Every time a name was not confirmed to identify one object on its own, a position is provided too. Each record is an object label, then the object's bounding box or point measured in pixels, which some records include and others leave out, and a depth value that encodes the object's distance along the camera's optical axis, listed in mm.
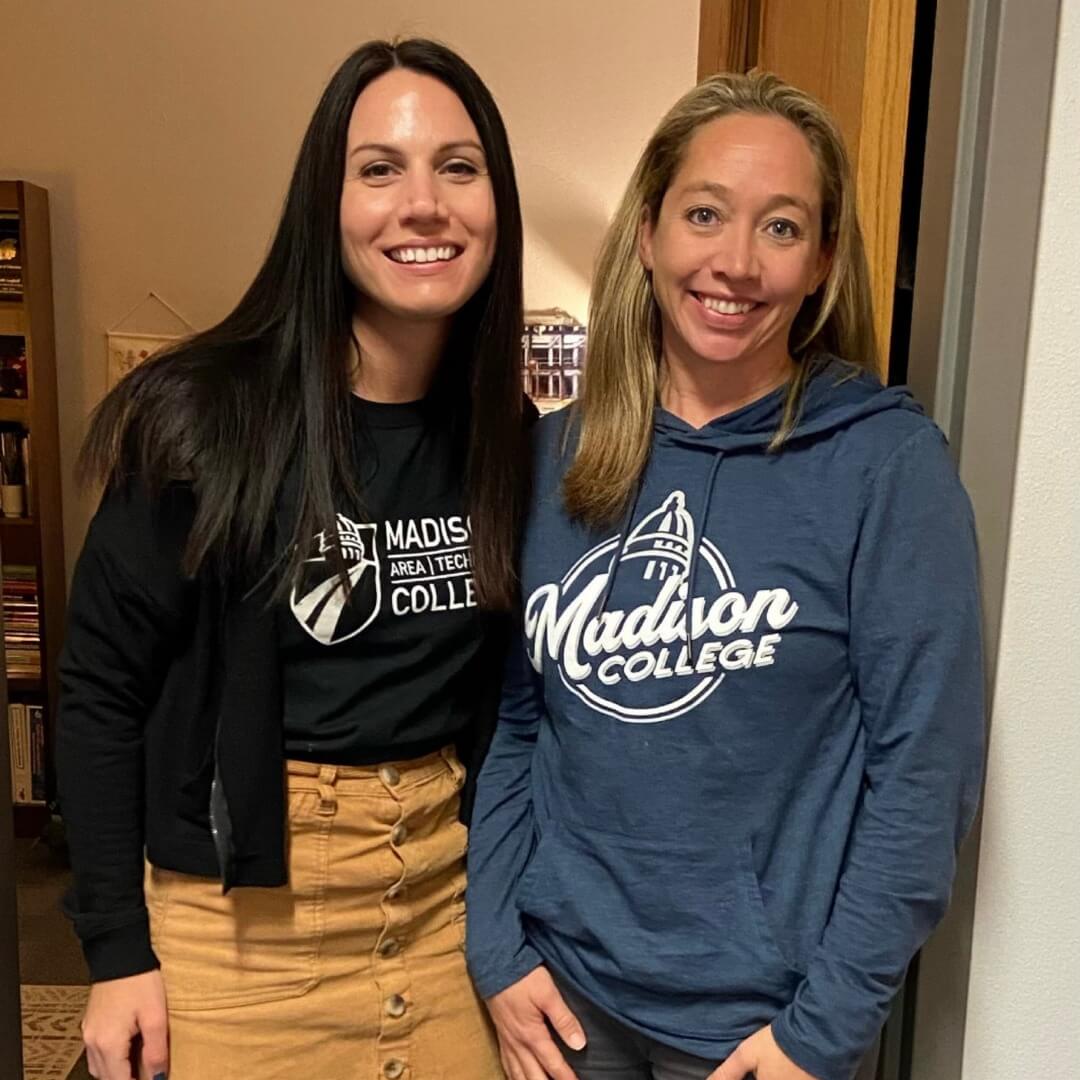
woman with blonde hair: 953
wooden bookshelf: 3271
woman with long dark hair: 1084
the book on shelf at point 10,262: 3287
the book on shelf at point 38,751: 3408
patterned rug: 2357
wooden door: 1125
